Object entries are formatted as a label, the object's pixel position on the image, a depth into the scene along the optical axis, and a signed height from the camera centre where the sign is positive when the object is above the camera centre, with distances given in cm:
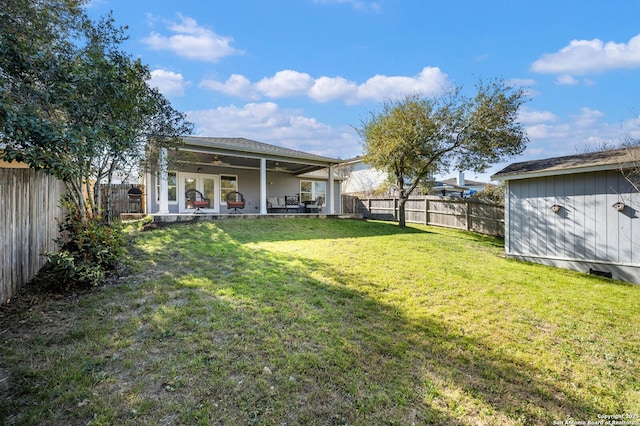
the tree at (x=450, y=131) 1105 +327
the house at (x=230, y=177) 1033 +165
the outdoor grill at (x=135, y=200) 1222 +49
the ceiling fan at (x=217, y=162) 1272 +229
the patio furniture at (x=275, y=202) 1518 +44
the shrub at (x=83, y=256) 406 -72
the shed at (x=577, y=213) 641 -10
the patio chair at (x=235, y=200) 1218 +50
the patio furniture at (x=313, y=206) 1432 +20
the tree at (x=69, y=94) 320 +177
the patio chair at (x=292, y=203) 1397 +37
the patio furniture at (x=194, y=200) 1152 +45
